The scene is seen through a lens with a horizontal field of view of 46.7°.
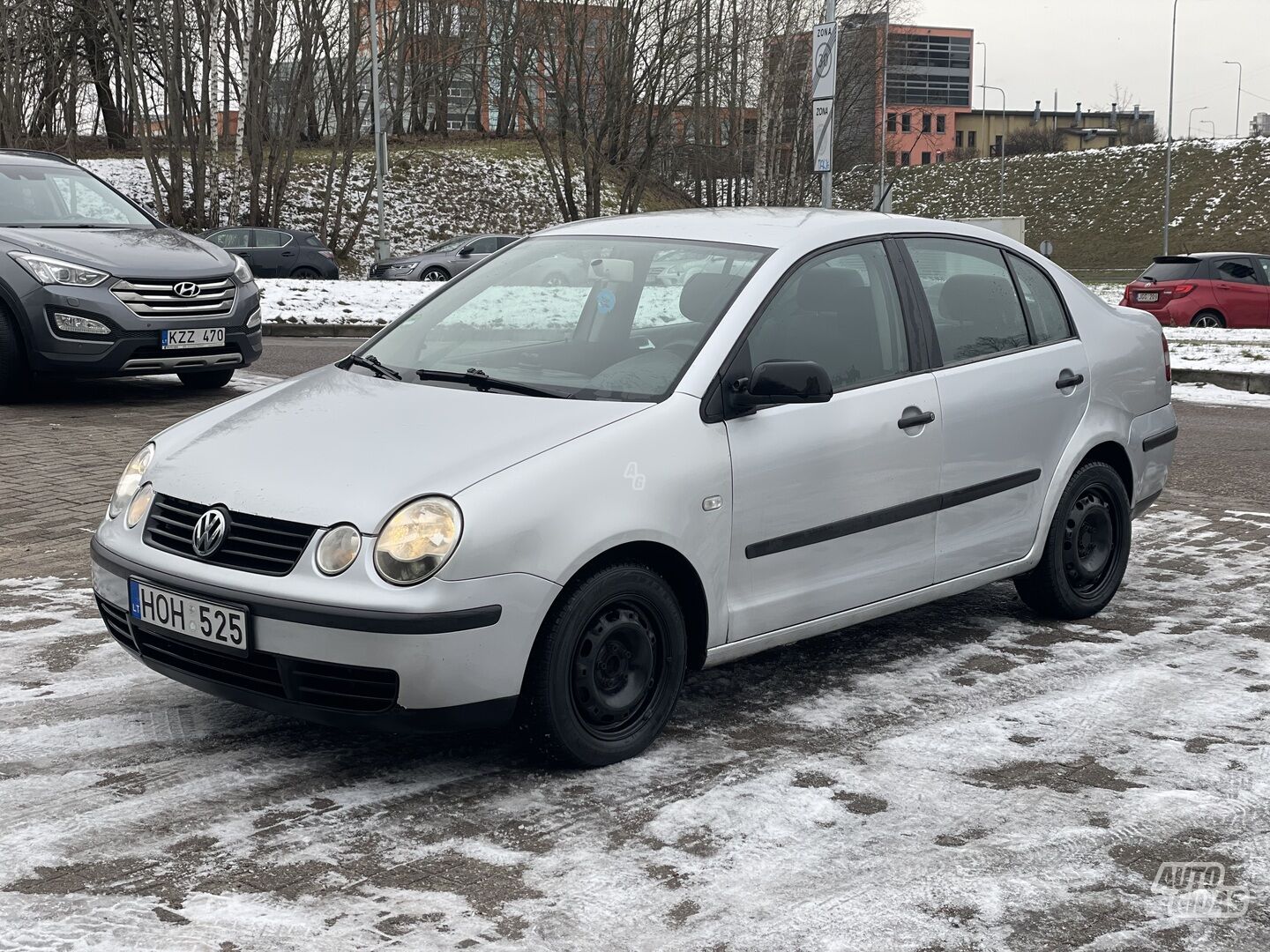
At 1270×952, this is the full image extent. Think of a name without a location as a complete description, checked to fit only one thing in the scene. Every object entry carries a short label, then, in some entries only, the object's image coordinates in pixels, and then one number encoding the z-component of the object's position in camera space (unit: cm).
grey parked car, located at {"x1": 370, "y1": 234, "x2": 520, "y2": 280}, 3036
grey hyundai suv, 1031
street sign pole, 1520
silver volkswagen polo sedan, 375
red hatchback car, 2303
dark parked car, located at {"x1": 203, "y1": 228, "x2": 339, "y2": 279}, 2981
